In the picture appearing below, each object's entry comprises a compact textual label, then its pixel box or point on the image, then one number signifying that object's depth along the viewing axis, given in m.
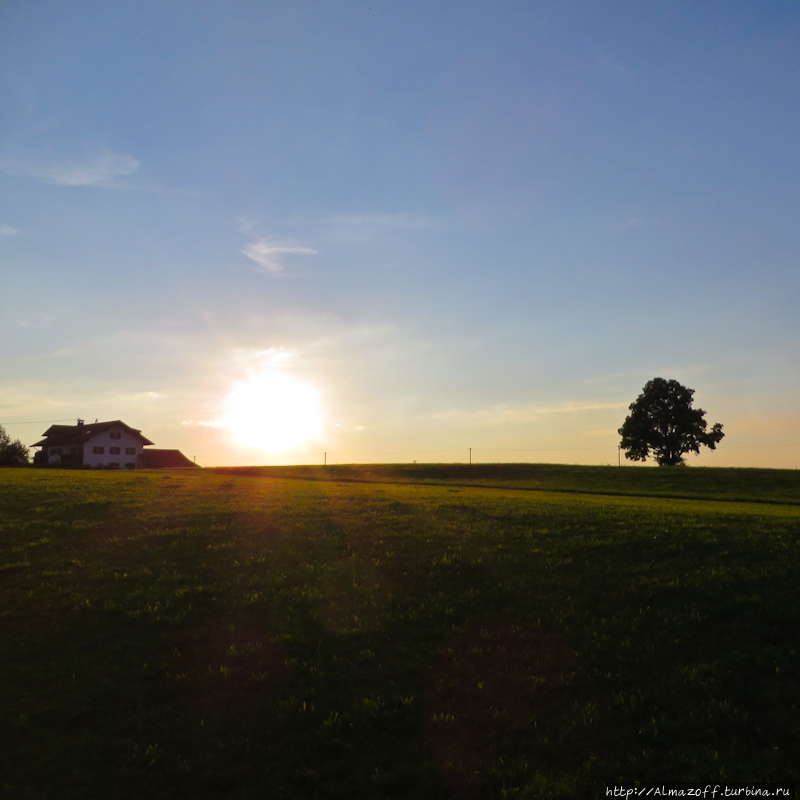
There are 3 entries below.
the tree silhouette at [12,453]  101.75
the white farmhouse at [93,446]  112.38
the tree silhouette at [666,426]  96.50
